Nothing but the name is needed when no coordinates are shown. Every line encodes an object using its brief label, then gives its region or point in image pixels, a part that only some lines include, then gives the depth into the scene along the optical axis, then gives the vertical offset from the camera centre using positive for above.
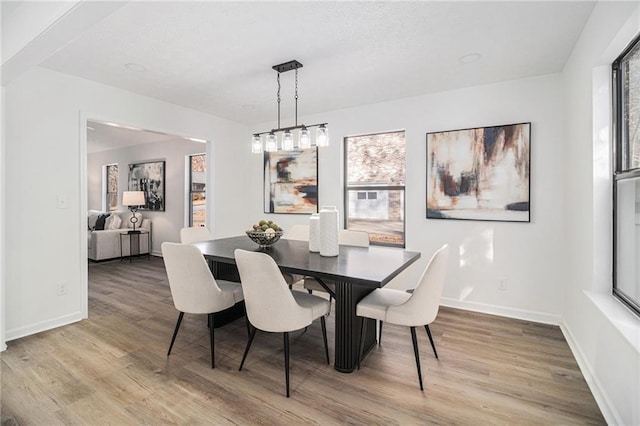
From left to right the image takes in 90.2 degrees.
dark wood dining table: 1.92 -0.37
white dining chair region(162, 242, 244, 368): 2.21 -0.51
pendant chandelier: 2.70 +0.66
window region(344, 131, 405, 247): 4.03 +0.34
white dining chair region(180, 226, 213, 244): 3.34 -0.25
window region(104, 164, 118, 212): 7.71 +0.63
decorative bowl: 2.74 -0.22
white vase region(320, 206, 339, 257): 2.46 -0.16
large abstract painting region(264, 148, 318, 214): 4.59 +0.46
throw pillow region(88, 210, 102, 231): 6.88 -0.16
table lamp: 6.45 +0.26
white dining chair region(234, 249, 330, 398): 1.93 -0.55
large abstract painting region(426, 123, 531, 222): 3.20 +0.41
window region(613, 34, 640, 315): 1.75 +0.20
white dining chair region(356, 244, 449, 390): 2.00 -0.63
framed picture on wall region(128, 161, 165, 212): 6.67 +0.66
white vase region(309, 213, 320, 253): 2.62 -0.18
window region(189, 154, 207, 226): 6.34 +0.44
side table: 6.23 -0.61
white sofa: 5.91 -0.48
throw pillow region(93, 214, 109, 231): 6.70 -0.22
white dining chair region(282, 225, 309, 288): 3.62 -0.24
